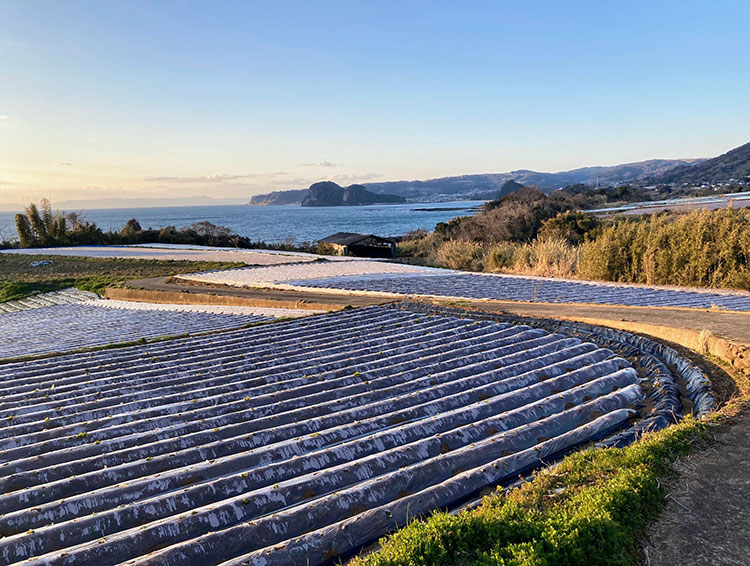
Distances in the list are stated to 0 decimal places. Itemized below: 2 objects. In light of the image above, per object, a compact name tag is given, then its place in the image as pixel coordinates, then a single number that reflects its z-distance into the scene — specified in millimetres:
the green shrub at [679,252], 15156
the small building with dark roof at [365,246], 46656
